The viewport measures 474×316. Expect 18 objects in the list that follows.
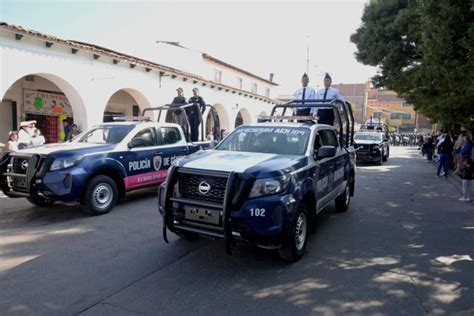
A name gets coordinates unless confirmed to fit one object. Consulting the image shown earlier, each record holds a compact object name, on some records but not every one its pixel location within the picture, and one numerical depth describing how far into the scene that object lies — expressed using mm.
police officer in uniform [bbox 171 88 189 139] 10547
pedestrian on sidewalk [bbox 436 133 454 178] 14367
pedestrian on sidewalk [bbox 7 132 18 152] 10273
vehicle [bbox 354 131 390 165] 18328
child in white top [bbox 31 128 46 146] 11166
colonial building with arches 11125
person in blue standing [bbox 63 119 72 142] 14484
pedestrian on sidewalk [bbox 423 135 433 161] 23453
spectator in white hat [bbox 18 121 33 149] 10806
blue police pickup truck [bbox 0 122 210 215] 6520
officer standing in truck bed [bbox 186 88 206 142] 11289
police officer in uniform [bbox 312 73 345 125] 8250
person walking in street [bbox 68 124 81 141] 13070
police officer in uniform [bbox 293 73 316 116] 8797
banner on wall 14656
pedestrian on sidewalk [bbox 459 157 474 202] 8992
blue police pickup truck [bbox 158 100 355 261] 4254
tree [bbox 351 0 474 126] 8961
